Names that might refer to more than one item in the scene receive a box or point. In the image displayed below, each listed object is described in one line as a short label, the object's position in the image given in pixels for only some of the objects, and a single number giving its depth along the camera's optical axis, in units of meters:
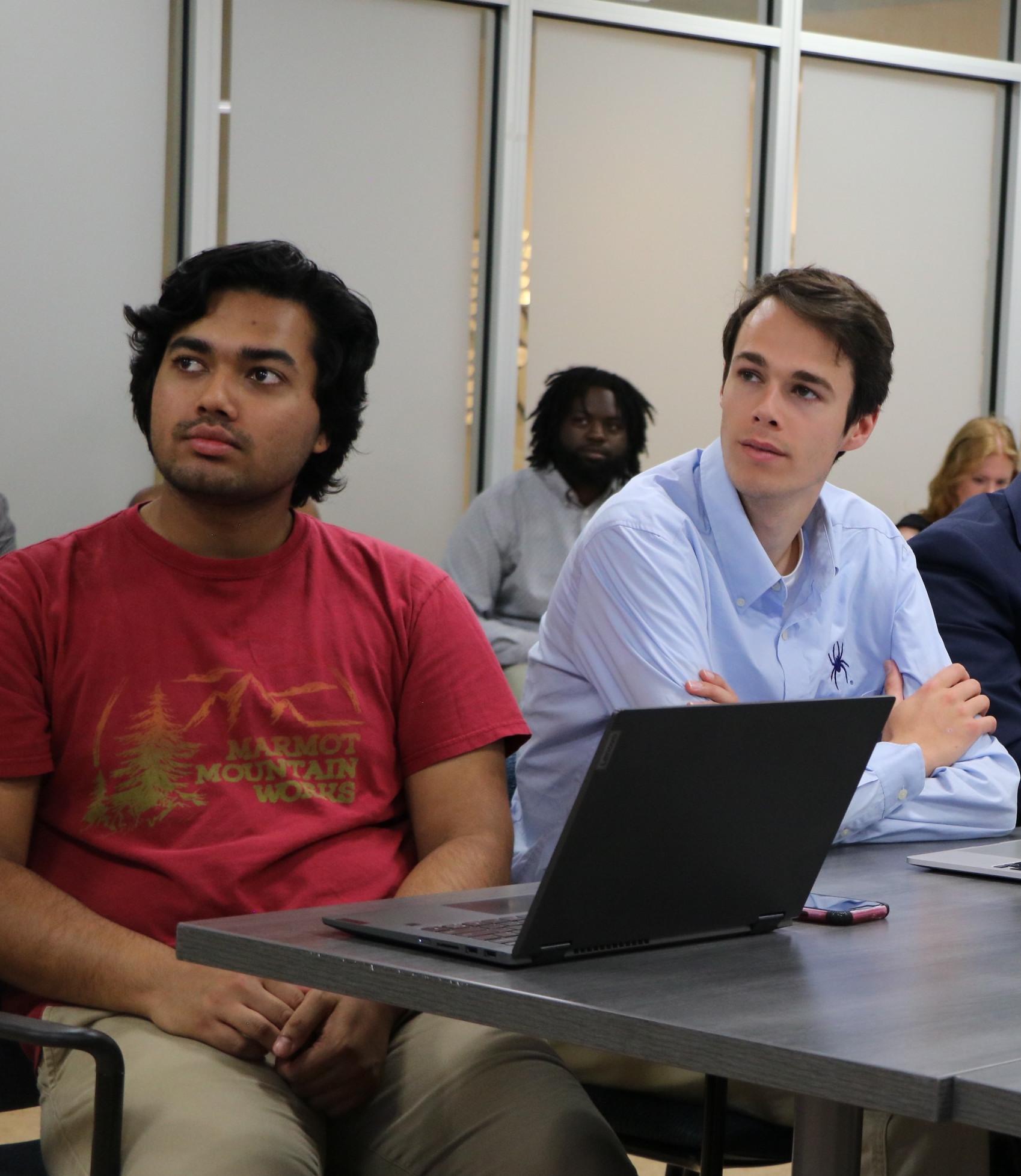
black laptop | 2.28
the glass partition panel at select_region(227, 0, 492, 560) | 10.37
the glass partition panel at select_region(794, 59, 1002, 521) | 12.49
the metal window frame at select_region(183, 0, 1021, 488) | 10.13
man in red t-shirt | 2.99
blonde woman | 11.21
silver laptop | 3.25
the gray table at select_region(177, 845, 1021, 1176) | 1.90
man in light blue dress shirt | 3.96
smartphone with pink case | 2.75
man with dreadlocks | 9.85
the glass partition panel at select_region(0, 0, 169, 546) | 9.61
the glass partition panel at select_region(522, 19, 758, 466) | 11.39
